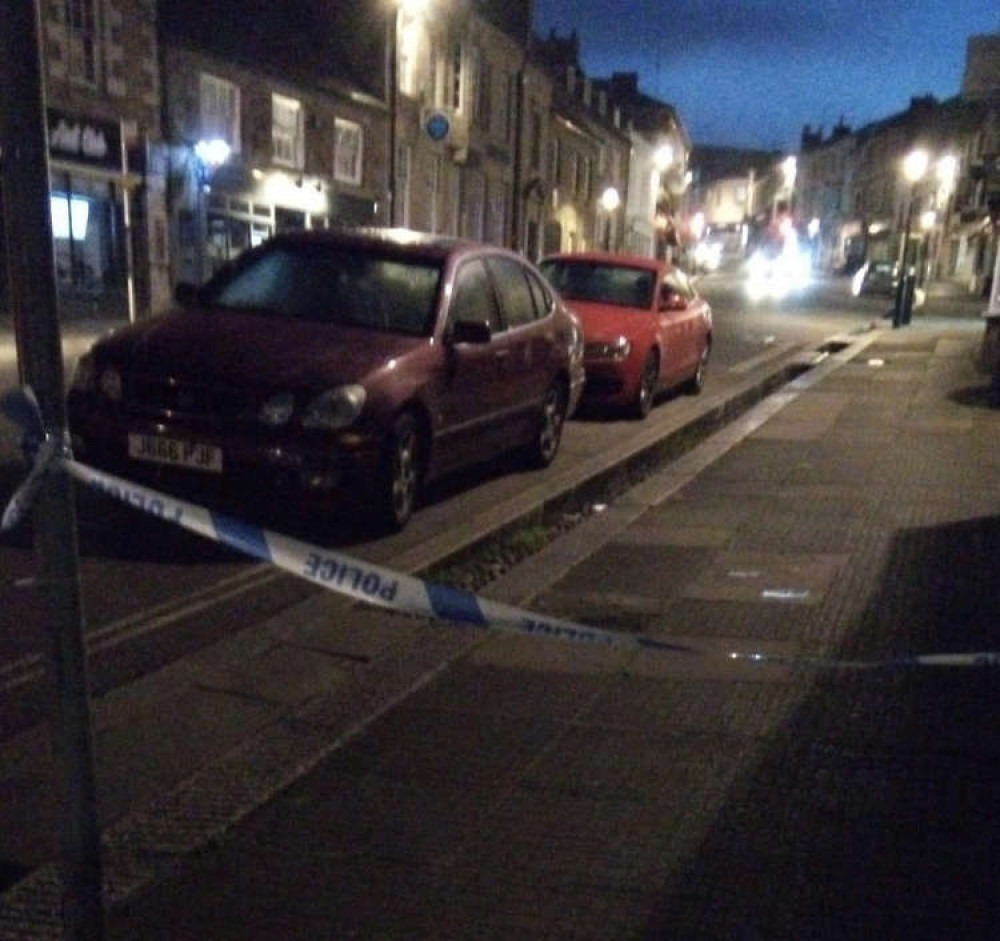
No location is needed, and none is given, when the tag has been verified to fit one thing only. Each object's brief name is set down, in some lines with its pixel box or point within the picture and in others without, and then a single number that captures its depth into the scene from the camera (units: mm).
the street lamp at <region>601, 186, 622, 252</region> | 50475
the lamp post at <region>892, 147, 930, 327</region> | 29047
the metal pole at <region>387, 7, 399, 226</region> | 18297
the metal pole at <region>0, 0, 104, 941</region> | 2178
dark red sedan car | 6777
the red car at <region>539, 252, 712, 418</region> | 12281
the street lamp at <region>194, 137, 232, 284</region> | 24766
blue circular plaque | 20016
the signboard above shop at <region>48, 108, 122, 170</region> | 21438
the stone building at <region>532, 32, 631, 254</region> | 49781
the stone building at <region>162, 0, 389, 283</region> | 24922
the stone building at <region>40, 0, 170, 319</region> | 21750
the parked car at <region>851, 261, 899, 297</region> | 47281
